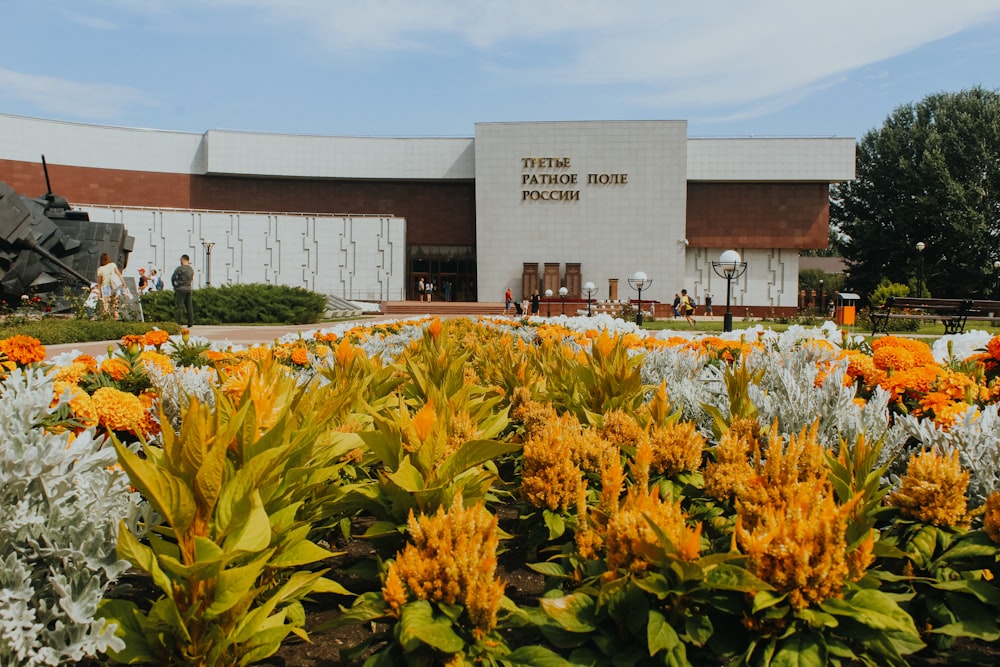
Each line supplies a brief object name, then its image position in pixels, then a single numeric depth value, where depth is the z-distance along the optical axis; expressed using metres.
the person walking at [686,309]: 30.81
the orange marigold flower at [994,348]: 3.54
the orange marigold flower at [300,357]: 4.88
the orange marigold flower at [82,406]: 2.56
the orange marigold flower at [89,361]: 3.72
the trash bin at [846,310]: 19.88
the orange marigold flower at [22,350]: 3.39
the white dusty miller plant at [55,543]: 1.54
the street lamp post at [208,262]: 36.22
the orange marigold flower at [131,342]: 4.18
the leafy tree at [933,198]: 39.56
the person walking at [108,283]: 15.87
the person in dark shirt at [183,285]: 17.29
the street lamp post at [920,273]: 34.47
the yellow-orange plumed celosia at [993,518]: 1.87
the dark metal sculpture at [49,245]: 18.19
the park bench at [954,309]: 18.45
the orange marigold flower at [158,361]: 3.36
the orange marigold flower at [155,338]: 4.67
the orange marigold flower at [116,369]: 3.76
